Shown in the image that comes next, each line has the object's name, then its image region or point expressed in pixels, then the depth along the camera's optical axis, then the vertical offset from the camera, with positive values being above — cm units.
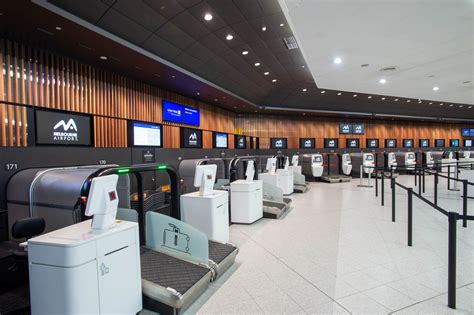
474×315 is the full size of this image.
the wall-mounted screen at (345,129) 1783 +143
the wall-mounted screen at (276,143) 1603 +48
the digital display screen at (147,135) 748 +55
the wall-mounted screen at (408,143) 1942 +44
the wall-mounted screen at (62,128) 518 +56
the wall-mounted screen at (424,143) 1987 +43
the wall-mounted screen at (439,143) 2047 +43
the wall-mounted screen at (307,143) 1666 +47
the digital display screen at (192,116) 1062 +151
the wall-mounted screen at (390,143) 1886 +45
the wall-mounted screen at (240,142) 1396 +51
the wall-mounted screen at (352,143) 1777 +46
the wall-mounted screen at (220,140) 1206 +54
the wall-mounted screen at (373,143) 1828 +45
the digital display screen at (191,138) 1001 +58
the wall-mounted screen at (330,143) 1717 +46
